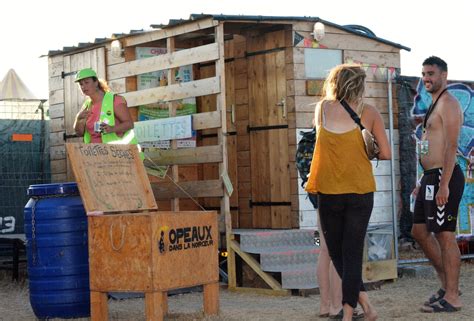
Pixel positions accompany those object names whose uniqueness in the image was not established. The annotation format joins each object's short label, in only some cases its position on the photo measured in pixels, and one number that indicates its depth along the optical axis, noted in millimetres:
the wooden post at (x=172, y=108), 10016
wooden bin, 6410
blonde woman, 5773
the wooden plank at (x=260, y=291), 8609
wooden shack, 9523
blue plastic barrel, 6977
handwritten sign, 6906
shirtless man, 7309
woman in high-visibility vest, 8289
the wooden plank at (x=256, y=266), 8723
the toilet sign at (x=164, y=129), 9711
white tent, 14977
